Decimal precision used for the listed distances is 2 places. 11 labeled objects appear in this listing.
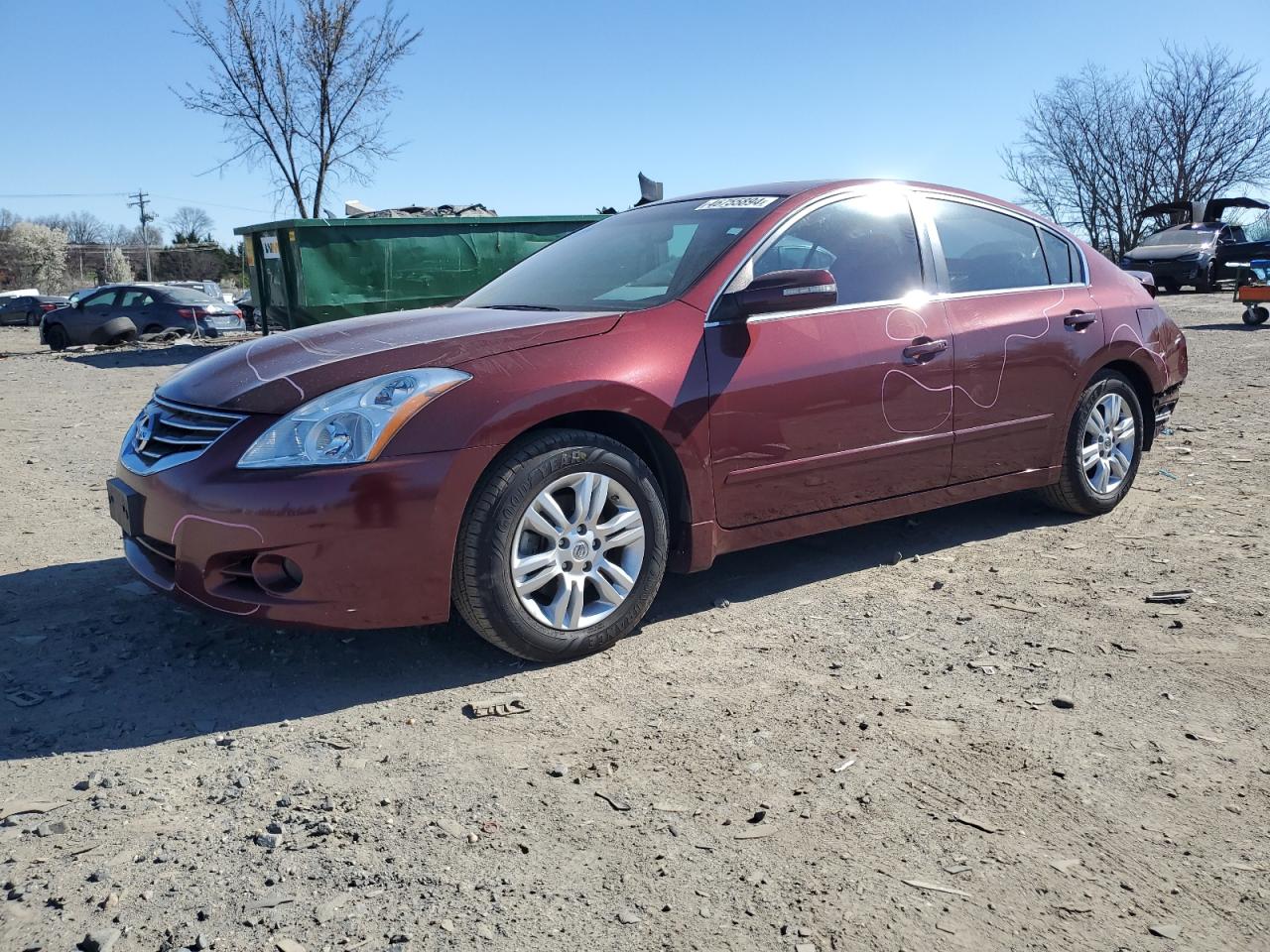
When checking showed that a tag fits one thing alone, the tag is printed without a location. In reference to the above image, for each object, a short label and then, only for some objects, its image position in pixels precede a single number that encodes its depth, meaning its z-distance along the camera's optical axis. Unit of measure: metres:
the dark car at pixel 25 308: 39.25
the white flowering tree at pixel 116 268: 83.19
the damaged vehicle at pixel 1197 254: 23.53
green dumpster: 14.10
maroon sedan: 3.32
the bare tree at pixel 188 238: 86.62
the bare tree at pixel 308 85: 26.12
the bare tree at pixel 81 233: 107.56
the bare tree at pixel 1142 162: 39.19
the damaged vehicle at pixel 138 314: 21.47
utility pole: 85.94
